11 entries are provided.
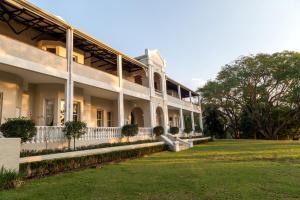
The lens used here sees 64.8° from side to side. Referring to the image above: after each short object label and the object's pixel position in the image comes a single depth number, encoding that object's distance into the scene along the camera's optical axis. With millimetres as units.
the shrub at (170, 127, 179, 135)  24750
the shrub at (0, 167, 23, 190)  6941
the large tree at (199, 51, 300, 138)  32469
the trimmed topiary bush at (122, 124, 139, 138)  16906
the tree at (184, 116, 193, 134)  27859
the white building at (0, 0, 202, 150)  11586
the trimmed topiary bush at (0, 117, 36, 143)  8930
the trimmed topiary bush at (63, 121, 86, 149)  11938
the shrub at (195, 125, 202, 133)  32875
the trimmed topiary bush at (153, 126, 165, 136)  21234
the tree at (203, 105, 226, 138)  42344
